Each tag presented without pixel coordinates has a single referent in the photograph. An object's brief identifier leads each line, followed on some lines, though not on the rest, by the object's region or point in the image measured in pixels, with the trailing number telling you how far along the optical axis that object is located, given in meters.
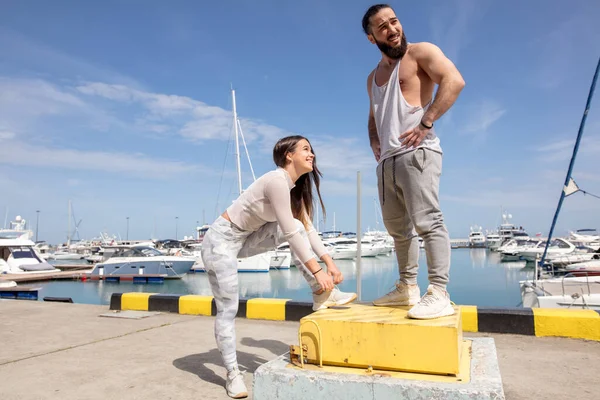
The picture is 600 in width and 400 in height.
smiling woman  2.64
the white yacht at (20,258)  29.59
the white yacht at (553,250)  34.16
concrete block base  1.97
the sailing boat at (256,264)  36.78
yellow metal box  2.10
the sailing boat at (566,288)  9.02
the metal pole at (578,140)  14.63
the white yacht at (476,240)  97.12
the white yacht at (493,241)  77.81
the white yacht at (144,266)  31.53
